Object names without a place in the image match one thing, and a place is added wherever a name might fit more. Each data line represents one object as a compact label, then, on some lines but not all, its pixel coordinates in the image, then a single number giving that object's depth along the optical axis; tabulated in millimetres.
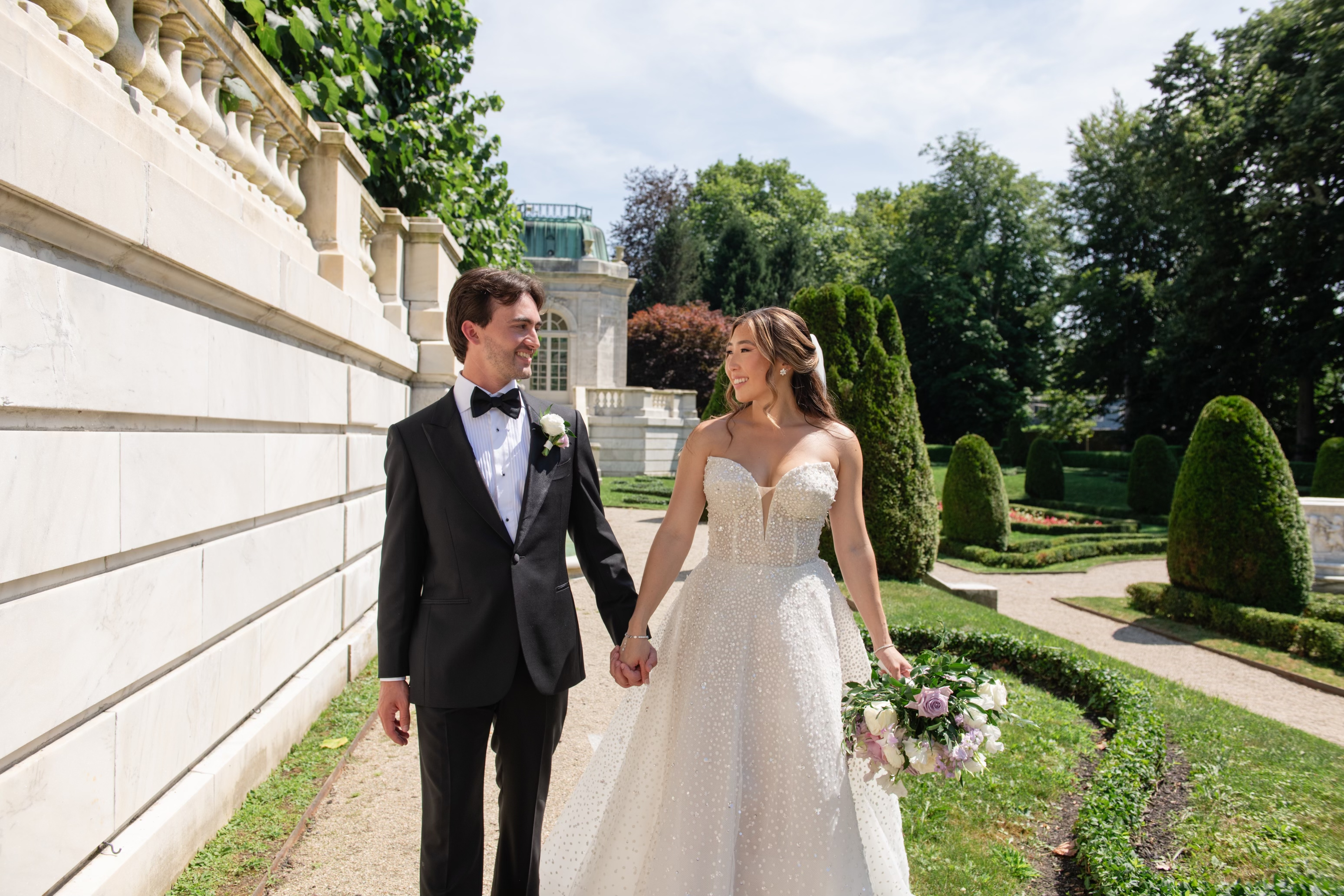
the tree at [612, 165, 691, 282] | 46406
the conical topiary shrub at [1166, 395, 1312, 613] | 9961
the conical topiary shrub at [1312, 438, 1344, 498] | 18688
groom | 2738
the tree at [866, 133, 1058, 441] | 40281
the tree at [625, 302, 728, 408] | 36531
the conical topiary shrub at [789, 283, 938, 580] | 10117
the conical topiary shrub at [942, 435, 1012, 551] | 15469
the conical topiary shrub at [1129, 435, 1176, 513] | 21891
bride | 2922
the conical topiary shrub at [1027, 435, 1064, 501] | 24172
